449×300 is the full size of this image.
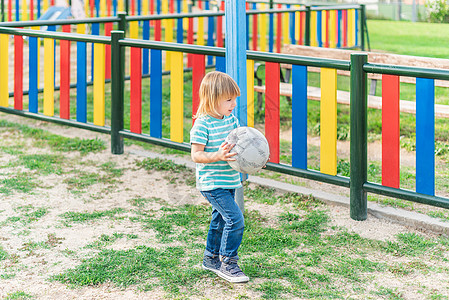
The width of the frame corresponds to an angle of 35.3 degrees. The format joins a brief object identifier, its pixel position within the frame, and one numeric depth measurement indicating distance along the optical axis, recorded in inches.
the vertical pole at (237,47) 189.9
